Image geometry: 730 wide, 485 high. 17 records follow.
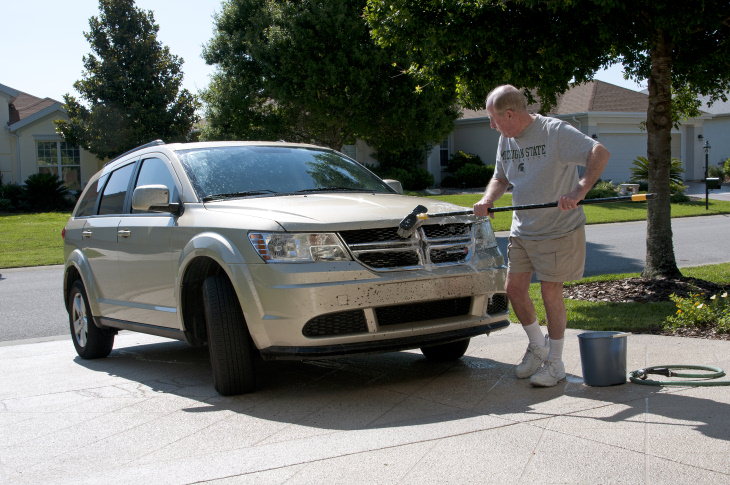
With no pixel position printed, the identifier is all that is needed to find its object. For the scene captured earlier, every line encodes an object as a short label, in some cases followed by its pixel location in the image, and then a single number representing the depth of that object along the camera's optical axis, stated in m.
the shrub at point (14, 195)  32.47
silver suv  5.14
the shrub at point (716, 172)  39.16
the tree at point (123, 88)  33.81
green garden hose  4.97
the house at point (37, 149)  35.50
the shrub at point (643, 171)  30.32
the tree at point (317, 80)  21.98
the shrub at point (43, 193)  32.66
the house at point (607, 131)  35.62
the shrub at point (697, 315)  6.91
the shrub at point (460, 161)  38.22
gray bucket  5.11
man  5.27
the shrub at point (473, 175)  36.47
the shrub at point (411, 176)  35.03
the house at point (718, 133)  42.94
